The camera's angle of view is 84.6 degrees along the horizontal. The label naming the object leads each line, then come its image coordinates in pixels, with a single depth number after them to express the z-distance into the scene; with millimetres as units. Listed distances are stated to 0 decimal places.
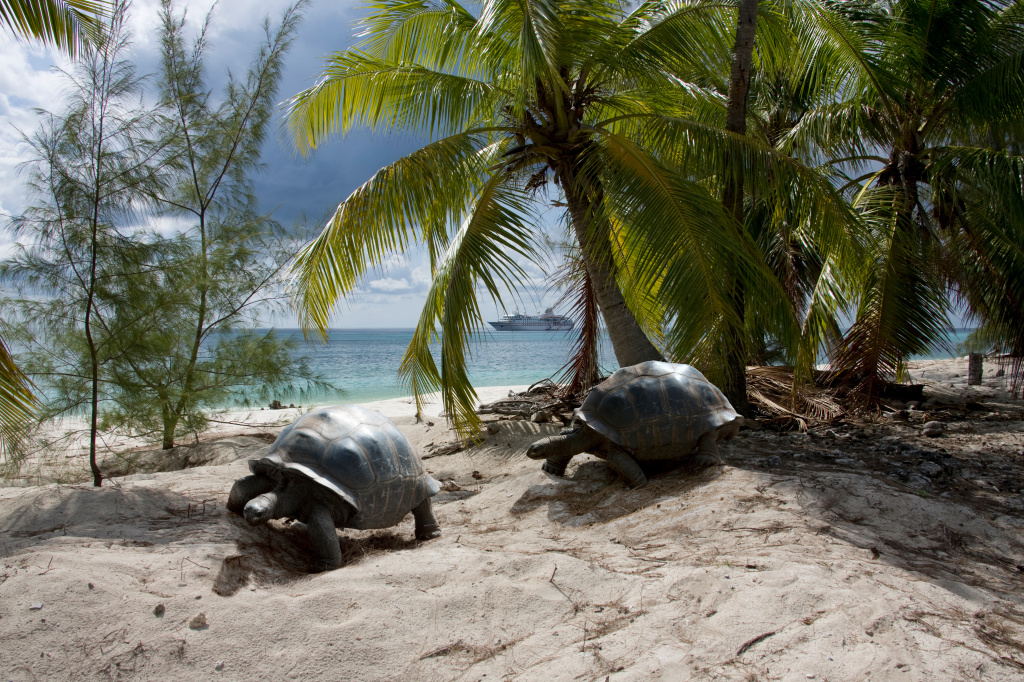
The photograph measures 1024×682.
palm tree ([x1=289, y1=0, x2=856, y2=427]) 5570
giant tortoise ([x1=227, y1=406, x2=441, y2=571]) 3502
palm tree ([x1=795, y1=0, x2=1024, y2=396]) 6855
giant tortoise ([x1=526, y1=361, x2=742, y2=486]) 5113
